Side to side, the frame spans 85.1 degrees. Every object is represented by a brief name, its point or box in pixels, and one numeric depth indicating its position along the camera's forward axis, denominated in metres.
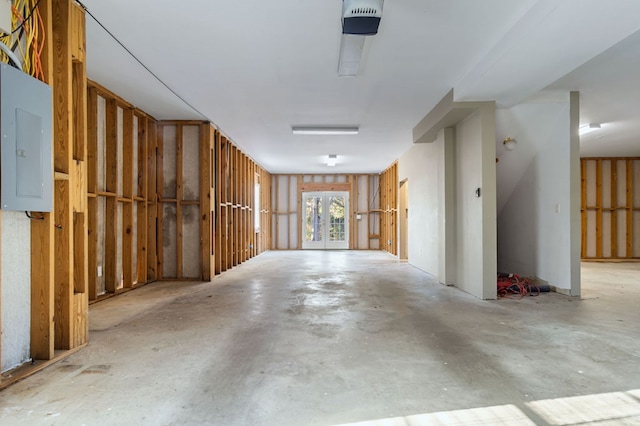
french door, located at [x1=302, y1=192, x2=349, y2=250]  13.35
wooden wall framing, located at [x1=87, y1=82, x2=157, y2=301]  4.71
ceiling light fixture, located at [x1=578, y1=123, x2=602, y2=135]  6.69
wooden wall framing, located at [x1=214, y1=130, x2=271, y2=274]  7.00
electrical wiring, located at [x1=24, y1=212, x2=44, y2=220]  2.55
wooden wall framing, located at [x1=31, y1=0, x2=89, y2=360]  2.62
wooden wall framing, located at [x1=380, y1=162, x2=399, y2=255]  10.71
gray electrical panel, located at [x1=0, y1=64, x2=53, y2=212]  2.25
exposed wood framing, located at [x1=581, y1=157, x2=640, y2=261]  9.83
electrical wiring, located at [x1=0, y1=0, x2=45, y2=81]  2.42
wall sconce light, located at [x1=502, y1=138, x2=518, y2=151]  5.65
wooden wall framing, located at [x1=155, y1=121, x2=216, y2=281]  6.38
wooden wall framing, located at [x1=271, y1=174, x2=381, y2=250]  13.29
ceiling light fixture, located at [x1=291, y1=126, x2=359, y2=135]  6.78
